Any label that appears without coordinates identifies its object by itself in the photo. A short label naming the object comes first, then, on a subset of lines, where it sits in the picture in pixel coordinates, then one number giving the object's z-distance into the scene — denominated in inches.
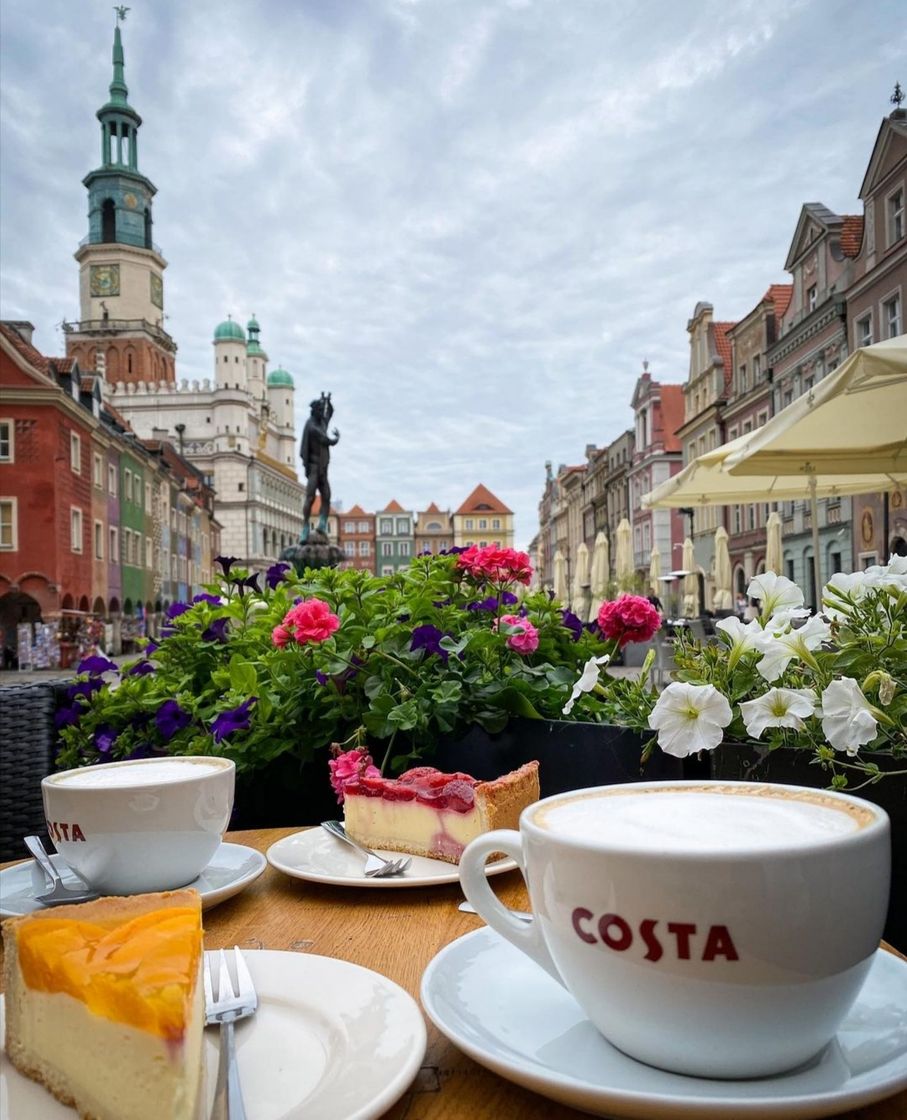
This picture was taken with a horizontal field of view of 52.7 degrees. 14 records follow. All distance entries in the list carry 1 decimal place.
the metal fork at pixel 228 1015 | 21.3
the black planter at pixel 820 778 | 31.0
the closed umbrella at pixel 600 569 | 742.5
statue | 506.3
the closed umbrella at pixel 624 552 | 740.4
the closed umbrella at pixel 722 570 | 740.0
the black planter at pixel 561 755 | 44.9
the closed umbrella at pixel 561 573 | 872.9
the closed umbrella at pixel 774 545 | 526.5
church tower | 2544.3
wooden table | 22.7
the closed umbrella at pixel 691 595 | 821.9
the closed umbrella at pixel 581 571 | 780.8
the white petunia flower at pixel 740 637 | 37.5
